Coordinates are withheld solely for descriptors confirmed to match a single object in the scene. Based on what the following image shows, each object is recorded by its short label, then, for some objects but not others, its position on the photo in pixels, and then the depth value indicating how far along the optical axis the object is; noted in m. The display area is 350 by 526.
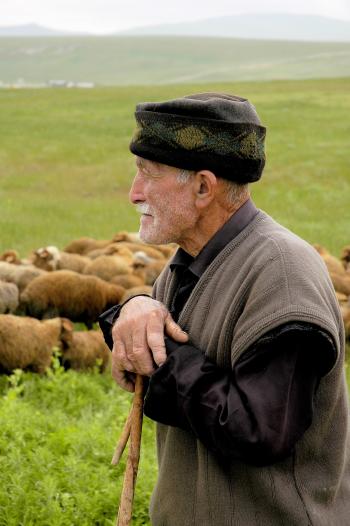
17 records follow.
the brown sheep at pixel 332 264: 12.00
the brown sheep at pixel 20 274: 10.56
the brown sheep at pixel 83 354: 8.18
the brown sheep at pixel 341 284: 11.17
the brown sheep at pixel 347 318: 9.68
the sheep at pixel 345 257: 13.45
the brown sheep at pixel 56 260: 11.41
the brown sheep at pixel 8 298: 9.83
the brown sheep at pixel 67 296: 10.00
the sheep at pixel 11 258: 11.47
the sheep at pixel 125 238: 14.03
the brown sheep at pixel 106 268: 11.30
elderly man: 2.22
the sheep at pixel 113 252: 12.48
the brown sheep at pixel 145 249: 12.89
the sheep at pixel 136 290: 10.12
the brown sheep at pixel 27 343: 7.84
